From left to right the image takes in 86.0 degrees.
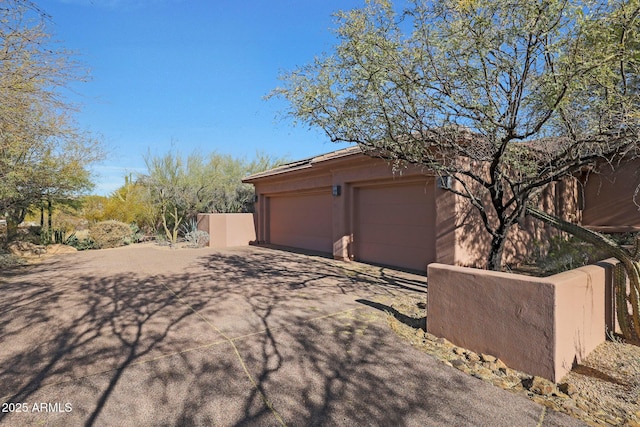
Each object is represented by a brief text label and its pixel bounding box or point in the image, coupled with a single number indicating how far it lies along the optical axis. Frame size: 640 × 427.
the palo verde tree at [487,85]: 3.69
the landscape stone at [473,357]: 3.71
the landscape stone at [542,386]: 3.08
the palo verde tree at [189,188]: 16.66
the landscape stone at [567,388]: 3.06
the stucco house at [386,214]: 7.77
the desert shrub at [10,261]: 10.24
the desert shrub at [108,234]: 14.98
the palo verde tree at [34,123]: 5.37
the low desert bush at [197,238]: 14.96
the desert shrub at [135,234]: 16.44
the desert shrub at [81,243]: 14.70
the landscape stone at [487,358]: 3.63
